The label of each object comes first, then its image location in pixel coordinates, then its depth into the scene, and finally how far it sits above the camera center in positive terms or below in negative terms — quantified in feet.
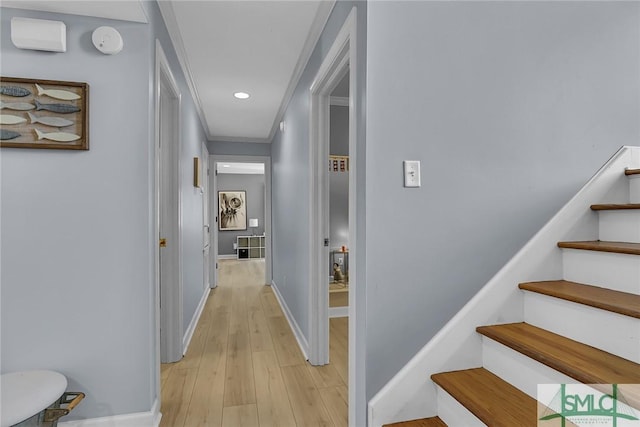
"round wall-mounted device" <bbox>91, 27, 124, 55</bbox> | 5.45 +2.70
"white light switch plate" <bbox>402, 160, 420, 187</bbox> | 5.10 +0.56
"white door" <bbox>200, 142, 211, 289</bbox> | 14.59 -0.44
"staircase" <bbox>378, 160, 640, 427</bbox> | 3.92 -1.72
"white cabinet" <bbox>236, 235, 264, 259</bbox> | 28.84 -3.05
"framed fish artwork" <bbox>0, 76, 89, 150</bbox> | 5.31 +1.50
